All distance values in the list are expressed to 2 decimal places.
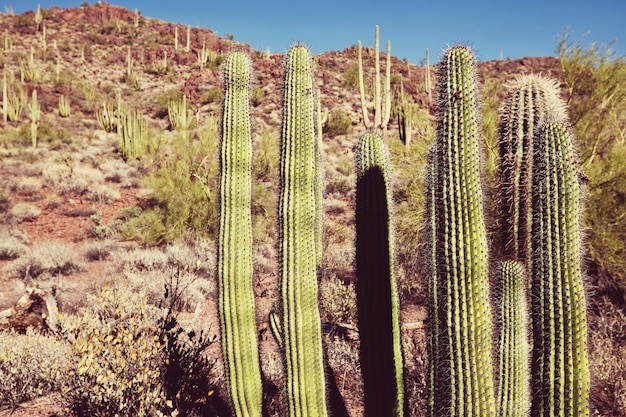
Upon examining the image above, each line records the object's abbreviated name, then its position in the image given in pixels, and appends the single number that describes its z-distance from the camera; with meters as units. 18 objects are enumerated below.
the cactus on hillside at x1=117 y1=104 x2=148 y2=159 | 18.30
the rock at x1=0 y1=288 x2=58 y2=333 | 5.66
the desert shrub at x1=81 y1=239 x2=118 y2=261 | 9.68
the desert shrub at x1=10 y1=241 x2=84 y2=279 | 8.63
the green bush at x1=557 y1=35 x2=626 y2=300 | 6.66
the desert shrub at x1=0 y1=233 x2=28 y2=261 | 9.54
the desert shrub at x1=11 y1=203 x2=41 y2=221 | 12.00
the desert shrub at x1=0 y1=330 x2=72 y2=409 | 4.29
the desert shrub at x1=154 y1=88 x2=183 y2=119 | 27.38
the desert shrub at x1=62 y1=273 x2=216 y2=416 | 3.80
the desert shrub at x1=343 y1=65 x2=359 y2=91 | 32.07
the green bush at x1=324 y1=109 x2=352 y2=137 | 24.86
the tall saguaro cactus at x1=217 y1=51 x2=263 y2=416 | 3.62
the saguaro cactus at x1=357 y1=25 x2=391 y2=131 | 10.13
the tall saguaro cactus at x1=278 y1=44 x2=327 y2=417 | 3.33
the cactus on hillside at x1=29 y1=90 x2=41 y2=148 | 19.06
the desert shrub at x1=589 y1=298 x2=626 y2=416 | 4.56
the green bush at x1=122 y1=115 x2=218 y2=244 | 10.60
